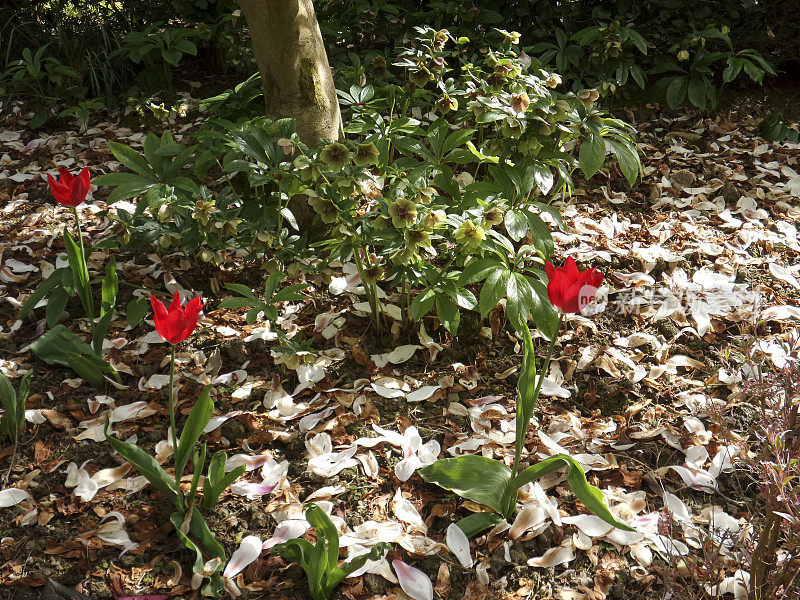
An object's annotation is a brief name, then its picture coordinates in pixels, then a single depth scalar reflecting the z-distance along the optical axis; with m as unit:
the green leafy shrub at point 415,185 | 1.70
